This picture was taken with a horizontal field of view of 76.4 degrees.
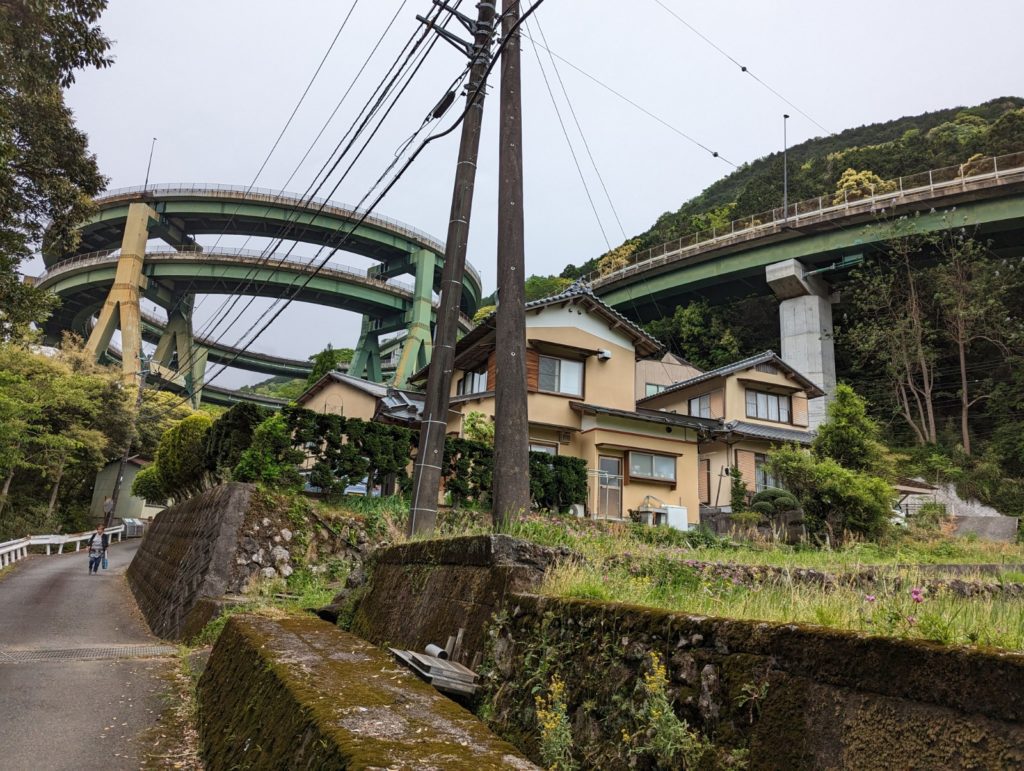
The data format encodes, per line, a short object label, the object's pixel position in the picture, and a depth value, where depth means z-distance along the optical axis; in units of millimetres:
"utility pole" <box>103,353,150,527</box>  36538
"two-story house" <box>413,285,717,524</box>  23188
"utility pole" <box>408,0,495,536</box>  9789
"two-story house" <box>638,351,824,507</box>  29016
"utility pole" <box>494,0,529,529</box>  10367
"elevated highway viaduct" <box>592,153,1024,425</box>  38031
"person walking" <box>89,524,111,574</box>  22219
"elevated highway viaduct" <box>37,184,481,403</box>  56531
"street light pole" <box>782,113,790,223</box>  43719
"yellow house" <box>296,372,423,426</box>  23000
